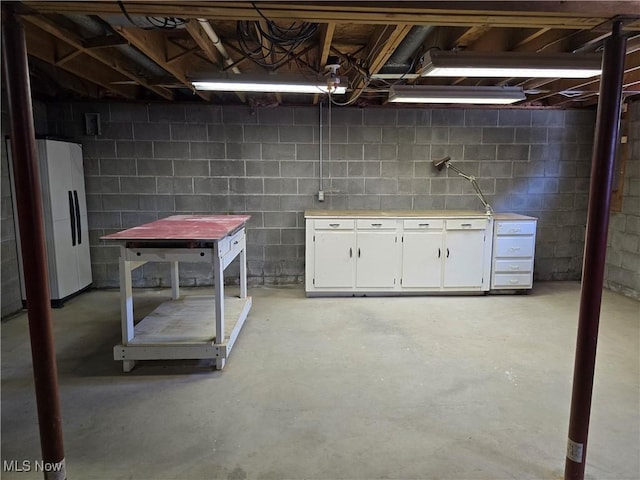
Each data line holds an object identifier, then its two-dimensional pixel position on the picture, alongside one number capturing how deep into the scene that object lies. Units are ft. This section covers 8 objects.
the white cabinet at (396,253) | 14.96
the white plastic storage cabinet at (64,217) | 13.46
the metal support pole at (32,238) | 5.28
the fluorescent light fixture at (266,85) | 10.92
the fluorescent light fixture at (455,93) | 12.58
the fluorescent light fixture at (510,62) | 9.24
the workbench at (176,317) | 8.87
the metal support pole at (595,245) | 5.51
